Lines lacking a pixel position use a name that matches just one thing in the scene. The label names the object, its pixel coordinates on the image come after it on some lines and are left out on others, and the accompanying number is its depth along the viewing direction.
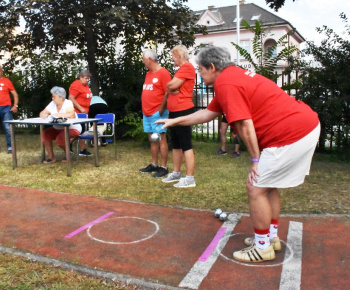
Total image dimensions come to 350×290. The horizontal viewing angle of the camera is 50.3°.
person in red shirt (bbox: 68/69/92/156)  8.71
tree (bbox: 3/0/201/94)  9.66
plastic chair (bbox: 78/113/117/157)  8.08
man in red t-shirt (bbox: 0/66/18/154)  8.86
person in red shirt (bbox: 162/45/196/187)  5.43
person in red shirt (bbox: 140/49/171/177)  6.23
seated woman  7.21
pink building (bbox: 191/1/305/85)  46.72
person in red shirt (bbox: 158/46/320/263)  2.88
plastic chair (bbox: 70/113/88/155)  8.20
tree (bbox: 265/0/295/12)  8.82
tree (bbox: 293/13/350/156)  7.22
